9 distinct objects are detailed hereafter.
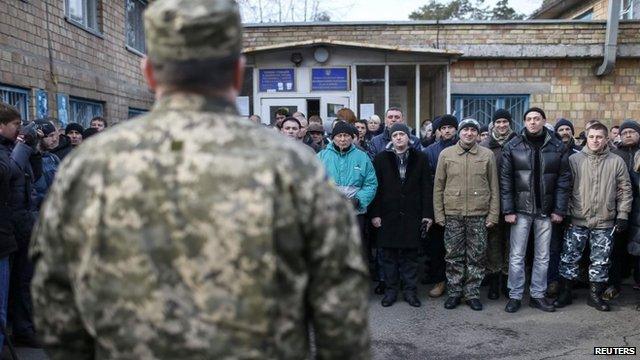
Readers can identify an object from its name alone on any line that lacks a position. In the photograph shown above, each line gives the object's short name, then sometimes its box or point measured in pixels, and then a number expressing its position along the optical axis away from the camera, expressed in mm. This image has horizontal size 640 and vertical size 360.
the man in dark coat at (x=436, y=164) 6438
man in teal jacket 5777
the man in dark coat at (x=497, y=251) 5973
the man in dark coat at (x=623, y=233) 5863
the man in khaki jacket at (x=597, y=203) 5469
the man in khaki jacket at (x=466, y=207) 5633
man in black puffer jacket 5465
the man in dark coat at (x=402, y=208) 5820
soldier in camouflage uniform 1396
